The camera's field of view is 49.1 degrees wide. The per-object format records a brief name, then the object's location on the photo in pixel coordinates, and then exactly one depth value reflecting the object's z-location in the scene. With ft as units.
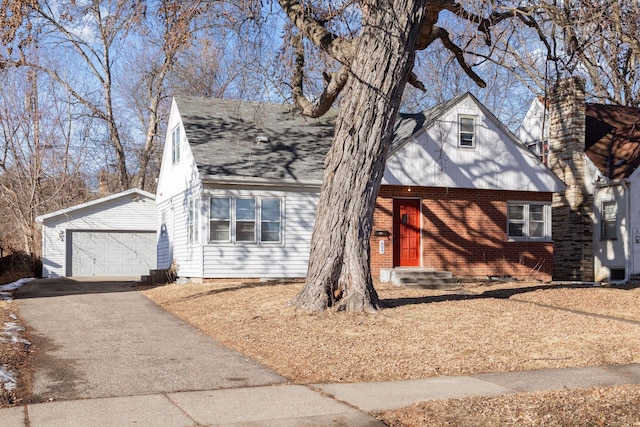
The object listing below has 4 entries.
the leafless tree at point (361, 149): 39.40
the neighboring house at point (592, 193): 73.92
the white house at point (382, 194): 66.28
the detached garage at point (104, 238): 96.12
